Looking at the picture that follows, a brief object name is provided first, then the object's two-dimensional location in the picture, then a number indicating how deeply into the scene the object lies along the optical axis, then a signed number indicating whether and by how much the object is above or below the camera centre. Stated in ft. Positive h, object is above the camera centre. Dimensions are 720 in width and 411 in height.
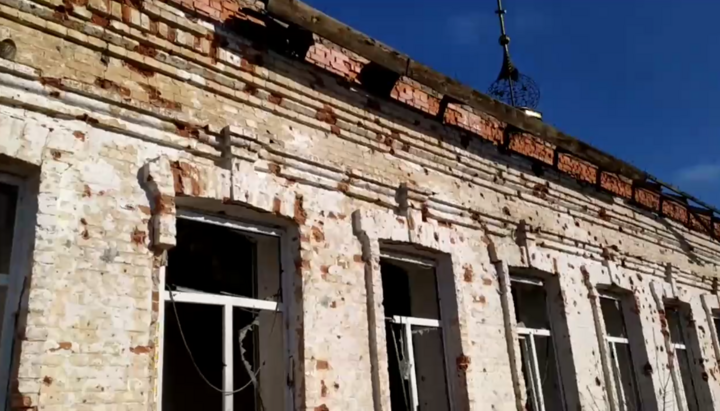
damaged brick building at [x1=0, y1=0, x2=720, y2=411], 11.48 +4.42
